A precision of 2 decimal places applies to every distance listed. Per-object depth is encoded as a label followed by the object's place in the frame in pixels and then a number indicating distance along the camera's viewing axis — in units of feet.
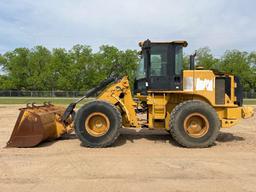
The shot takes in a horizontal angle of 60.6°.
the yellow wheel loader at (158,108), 19.02
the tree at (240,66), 129.08
